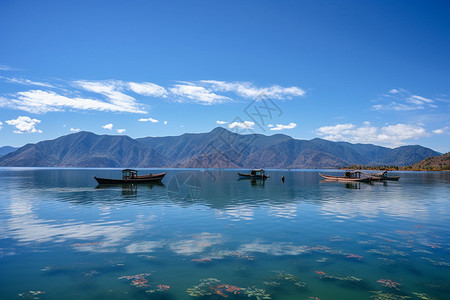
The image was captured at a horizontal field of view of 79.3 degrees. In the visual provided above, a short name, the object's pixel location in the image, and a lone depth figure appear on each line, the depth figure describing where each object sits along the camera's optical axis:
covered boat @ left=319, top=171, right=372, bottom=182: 102.08
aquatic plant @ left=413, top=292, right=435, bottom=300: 12.03
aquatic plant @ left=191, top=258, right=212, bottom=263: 16.77
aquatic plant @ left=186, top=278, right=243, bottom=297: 12.42
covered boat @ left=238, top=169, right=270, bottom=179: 125.34
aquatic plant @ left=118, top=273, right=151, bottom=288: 13.38
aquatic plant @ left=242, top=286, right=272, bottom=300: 12.05
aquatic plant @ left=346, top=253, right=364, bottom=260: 17.44
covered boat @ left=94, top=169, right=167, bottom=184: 84.30
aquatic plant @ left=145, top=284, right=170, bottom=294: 12.64
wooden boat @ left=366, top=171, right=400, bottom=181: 111.38
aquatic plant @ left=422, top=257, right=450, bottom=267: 16.44
